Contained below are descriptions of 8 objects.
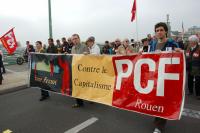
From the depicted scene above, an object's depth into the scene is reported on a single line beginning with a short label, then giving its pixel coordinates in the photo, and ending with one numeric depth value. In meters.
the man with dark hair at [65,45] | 11.23
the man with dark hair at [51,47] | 7.03
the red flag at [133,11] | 14.49
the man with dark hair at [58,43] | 12.79
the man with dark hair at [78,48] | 5.44
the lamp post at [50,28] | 11.81
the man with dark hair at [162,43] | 3.71
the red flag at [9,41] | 10.20
